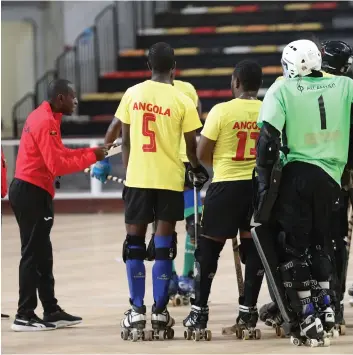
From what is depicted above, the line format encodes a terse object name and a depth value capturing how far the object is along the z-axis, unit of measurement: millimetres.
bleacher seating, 35969
